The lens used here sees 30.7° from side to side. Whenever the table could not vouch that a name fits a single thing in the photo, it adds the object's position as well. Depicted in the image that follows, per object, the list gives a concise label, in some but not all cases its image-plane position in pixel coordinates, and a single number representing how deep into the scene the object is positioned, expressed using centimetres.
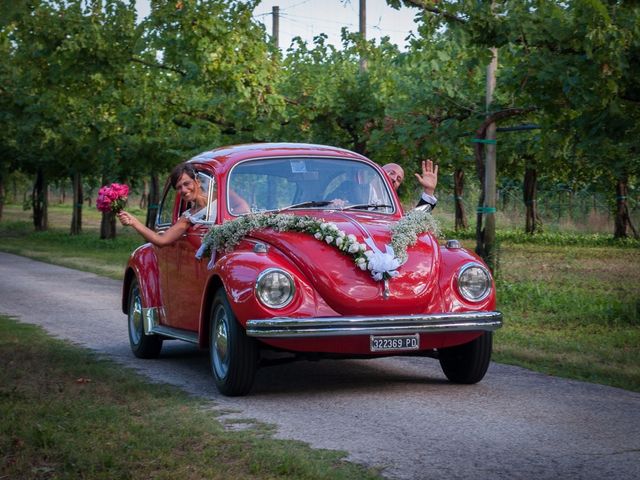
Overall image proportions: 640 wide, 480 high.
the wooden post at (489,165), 1759
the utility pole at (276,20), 4166
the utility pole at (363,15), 3491
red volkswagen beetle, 803
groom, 1026
